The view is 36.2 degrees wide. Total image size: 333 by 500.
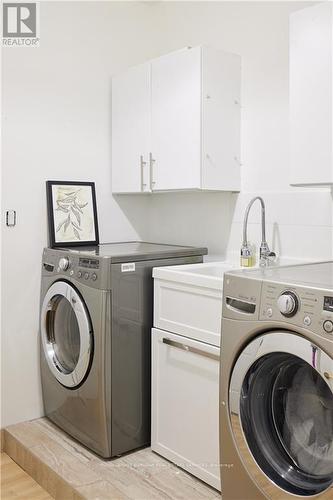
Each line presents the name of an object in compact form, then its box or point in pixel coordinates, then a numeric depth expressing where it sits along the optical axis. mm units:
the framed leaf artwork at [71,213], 2873
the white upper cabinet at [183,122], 2588
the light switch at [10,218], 2734
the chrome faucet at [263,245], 2514
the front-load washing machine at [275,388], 1548
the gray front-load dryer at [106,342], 2363
